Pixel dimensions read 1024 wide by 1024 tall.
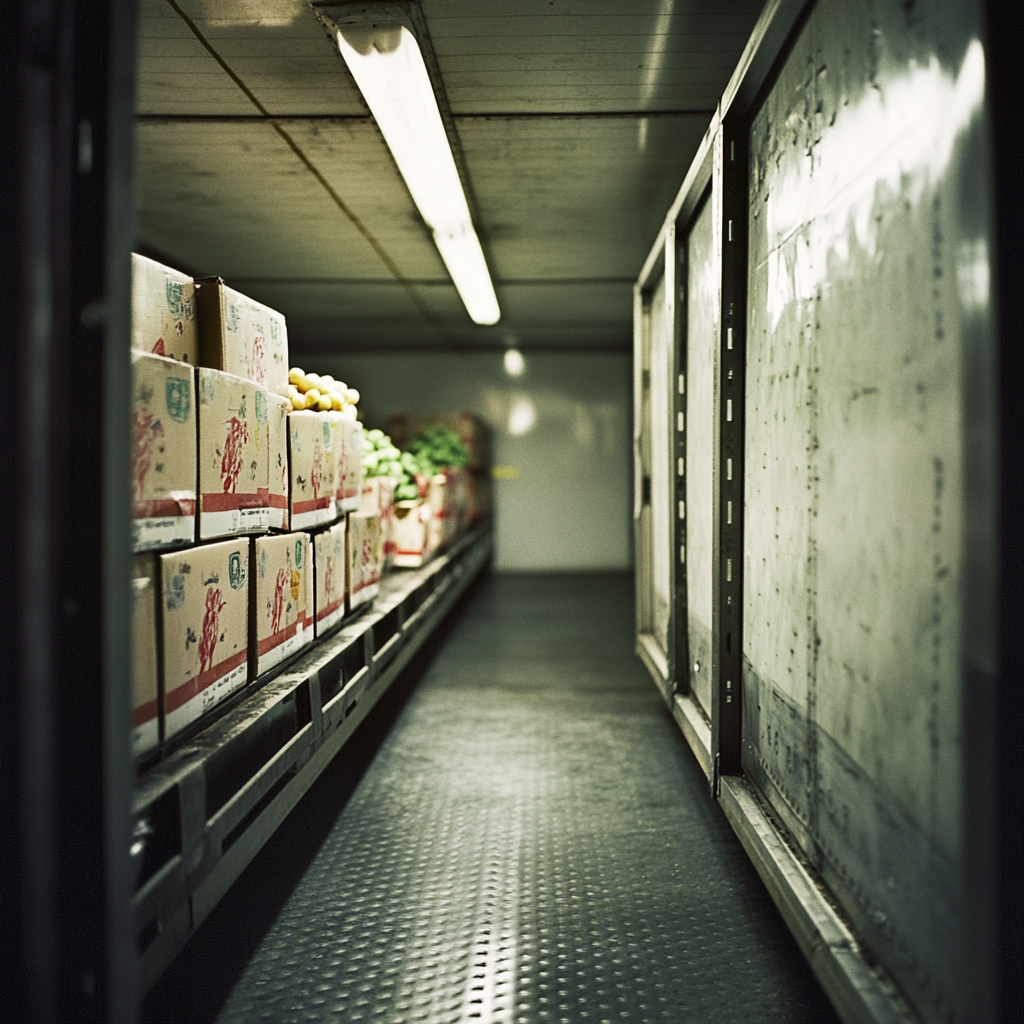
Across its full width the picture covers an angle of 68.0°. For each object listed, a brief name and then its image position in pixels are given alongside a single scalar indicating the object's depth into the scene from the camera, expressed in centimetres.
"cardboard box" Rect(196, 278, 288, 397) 204
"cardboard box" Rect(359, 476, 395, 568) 376
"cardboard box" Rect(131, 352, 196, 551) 150
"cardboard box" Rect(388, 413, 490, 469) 775
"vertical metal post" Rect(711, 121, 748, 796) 235
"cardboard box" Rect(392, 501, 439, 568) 462
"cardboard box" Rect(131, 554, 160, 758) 145
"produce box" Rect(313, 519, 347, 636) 264
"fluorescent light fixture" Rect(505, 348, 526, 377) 998
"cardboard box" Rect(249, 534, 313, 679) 207
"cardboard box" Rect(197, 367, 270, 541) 178
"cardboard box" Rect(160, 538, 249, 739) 158
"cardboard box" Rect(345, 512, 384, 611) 307
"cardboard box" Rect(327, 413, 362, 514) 292
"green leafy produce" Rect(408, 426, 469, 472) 696
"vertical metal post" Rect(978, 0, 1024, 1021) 103
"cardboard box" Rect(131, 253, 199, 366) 175
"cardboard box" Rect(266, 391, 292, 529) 222
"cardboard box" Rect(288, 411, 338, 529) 240
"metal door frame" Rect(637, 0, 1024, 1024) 104
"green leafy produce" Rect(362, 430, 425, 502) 454
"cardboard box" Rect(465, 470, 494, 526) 769
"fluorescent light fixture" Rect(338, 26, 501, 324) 268
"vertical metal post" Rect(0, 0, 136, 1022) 102
